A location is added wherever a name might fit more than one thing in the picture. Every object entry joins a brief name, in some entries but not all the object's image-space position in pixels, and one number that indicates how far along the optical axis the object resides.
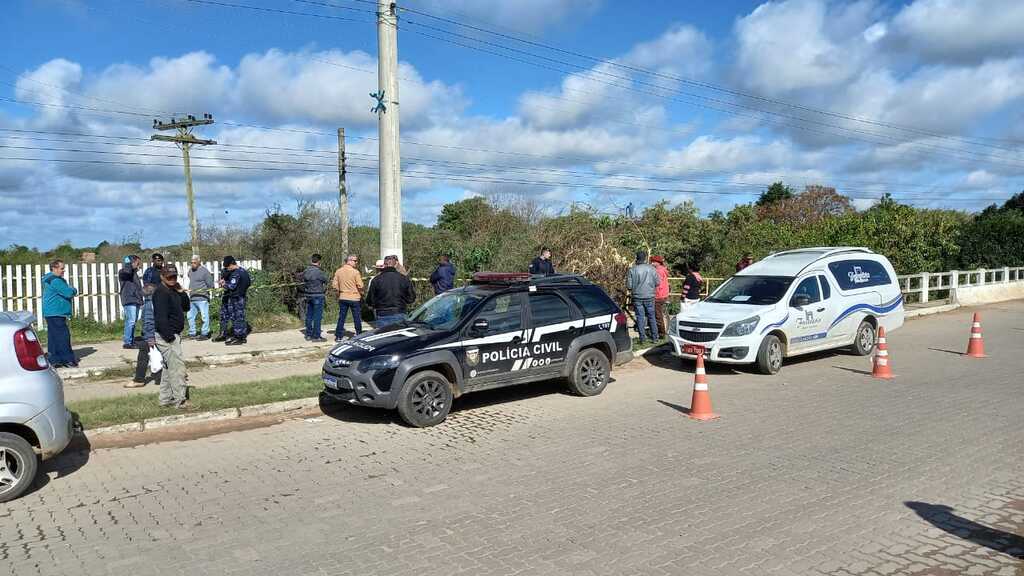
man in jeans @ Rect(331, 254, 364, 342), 13.73
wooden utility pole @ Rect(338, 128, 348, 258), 22.00
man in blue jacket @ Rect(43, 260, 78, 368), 11.30
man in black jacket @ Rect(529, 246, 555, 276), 14.87
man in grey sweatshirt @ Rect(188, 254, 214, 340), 14.41
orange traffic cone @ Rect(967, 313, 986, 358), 13.11
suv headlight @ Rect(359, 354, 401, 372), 8.20
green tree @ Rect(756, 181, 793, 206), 63.41
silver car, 6.02
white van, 11.49
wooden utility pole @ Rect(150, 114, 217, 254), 30.22
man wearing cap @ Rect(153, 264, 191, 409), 8.88
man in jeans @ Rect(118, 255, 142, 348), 13.37
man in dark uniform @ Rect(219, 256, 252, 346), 13.66
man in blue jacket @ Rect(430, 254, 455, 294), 14.80
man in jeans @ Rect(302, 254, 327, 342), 13.91
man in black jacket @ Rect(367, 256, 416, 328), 11.53
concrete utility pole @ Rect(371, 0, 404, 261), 14.55
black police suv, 8.28
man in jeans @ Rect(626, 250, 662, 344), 13.97
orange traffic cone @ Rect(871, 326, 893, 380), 11.15
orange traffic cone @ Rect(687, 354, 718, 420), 8.66
